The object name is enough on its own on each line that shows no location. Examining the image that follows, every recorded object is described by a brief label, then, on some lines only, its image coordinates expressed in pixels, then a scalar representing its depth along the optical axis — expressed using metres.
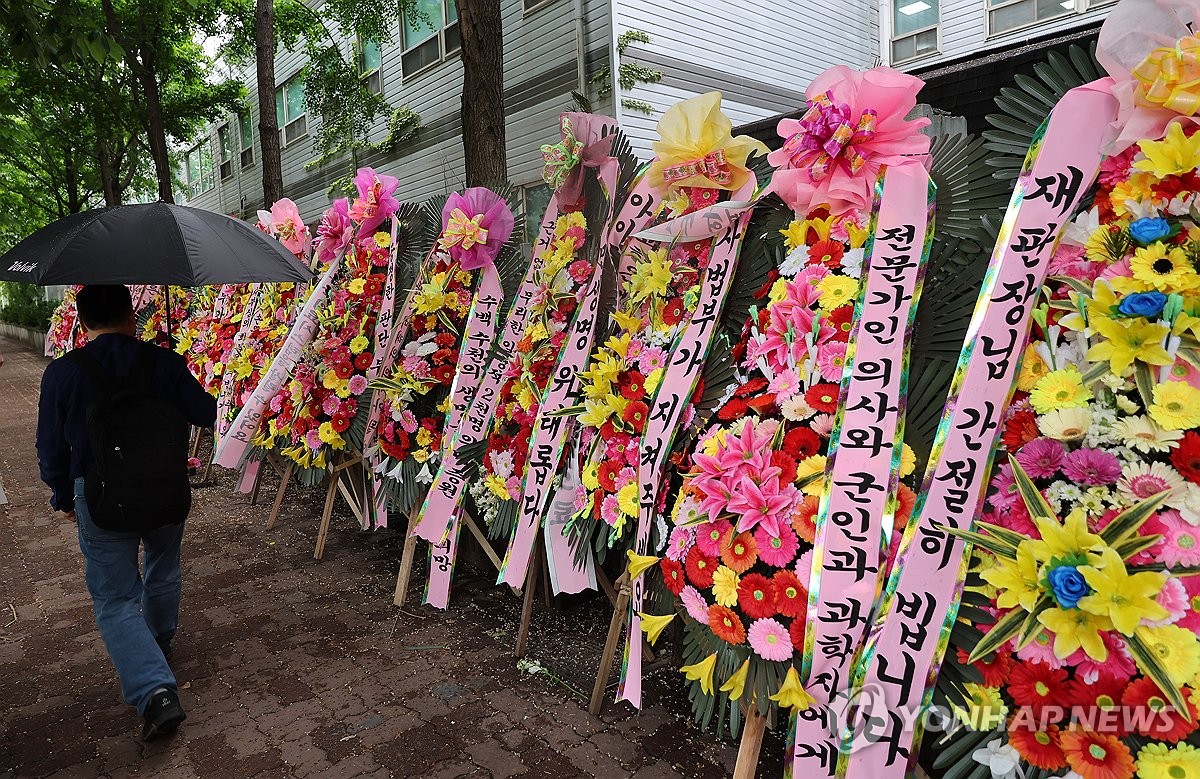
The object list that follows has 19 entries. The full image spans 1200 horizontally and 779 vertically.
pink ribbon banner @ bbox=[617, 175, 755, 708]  2.72
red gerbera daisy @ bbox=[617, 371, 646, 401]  2.96
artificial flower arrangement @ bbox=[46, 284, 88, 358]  12.54
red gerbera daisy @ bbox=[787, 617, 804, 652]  2.16
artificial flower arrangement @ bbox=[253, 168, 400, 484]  4.76
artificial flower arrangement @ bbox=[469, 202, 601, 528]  3.59
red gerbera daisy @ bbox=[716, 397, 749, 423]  2.48
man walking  3.08
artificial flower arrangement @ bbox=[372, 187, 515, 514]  4.20
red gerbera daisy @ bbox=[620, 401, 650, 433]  2.94
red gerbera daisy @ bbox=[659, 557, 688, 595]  2.44
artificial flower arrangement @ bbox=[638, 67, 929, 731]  2.21
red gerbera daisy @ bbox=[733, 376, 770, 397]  2.50
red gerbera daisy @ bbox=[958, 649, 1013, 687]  1.84
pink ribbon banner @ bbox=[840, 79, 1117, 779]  1.94
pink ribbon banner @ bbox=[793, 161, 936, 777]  2.09
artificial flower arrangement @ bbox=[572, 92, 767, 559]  2.79
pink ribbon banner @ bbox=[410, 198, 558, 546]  3.92
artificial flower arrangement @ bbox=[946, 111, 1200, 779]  1.63
